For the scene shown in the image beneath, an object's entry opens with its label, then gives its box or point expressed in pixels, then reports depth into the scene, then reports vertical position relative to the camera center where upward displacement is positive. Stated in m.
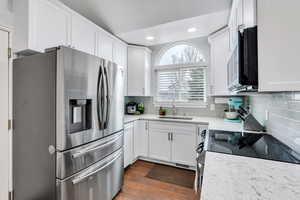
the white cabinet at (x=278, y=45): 0.69 +0.30
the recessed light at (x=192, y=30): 2.38 +1.27
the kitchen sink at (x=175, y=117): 2.92 -0.37
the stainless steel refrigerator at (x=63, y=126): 1.12 -0.25
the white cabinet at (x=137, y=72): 3.07 +0.65
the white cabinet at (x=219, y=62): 2.25 +0.68
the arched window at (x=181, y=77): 3.02 +0.56
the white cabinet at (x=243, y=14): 0.87 +0.72
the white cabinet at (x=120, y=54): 2.58 +0.94
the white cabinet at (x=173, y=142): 2.42 -0.79
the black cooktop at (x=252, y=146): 0.93 -0.39
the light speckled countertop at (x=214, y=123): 1.84 -0.38
